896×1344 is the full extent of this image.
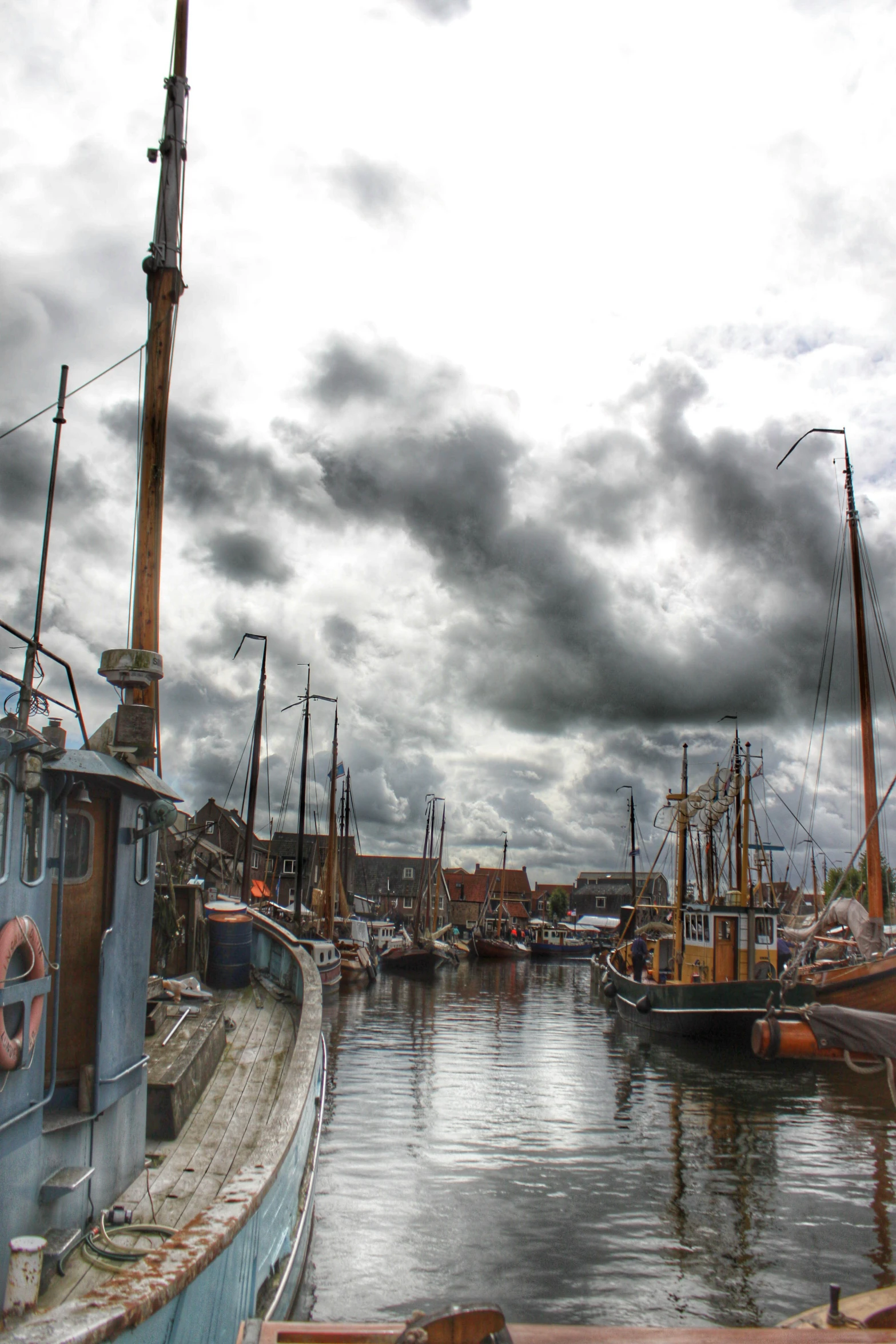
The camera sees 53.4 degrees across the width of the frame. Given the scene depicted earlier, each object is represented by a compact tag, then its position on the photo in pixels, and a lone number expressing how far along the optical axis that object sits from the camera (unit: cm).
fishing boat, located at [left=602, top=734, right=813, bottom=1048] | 2614
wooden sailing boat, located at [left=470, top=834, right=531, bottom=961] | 7294
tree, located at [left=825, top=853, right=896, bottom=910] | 7825
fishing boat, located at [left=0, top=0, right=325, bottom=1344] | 453
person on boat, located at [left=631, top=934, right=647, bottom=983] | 3441
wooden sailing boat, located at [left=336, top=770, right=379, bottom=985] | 4362
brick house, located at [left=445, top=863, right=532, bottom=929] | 10669
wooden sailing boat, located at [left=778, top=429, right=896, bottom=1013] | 1902
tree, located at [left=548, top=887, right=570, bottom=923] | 11394
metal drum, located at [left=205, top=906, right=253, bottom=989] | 1402
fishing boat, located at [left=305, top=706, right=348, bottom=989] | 3516
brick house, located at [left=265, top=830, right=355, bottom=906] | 8206
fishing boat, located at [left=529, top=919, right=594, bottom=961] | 7844
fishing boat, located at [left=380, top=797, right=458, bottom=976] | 5416
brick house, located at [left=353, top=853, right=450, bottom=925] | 10062
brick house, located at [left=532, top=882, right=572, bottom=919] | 12131
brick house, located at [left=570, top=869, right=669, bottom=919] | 11531
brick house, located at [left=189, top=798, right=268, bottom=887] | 6794
